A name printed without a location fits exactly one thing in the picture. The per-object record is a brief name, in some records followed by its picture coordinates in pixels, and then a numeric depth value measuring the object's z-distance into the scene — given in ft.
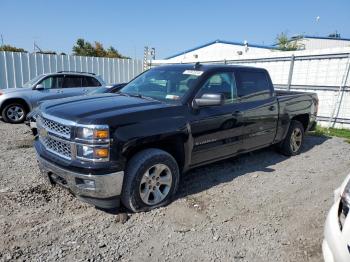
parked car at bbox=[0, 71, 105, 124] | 31.09
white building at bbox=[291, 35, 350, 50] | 85.74
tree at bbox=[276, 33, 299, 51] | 78.99
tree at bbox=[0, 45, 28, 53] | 125.35
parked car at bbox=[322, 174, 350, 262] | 6.90
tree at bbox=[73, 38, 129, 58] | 134.21
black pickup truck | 11.02
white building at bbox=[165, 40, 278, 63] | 73.05
